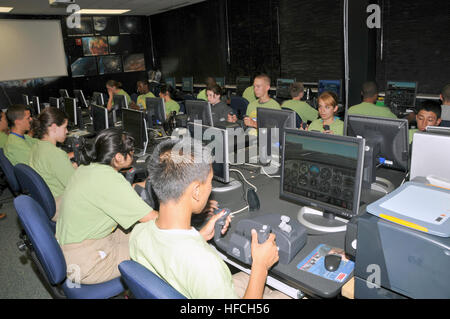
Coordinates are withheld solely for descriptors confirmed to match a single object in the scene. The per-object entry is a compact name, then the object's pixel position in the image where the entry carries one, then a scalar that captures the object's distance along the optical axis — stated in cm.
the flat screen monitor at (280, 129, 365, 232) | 166
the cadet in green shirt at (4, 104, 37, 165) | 354
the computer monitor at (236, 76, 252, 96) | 772
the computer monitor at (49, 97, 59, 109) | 622
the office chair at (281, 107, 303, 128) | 272
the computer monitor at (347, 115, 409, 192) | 209
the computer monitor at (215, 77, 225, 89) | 819
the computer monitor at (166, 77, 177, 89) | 916
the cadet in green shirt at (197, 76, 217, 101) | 626
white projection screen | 867
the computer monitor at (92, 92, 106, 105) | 648
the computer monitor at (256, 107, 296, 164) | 265
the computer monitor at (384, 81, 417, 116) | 498
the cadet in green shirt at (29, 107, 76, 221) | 269
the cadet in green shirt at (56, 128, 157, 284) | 180
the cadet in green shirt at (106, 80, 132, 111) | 646
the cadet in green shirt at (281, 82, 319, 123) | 446
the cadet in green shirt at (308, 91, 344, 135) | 327
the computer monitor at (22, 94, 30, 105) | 803
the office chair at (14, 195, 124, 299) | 166
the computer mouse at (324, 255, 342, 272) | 144
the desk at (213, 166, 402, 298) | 138
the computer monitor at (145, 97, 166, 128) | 444
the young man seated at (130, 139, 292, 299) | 109
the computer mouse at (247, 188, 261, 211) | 204
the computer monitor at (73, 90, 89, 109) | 761
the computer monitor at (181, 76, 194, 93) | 871
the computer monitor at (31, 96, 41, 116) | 667
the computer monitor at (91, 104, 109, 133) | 389
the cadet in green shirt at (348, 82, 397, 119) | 358
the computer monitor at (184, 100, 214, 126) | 361
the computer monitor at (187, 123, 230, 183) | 225
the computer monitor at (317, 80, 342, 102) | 590
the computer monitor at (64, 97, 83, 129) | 496
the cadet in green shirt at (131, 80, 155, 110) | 638
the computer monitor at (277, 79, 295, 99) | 669
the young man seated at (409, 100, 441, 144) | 310
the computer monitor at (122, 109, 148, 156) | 328
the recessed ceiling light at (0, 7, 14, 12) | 772
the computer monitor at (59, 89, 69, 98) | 842
